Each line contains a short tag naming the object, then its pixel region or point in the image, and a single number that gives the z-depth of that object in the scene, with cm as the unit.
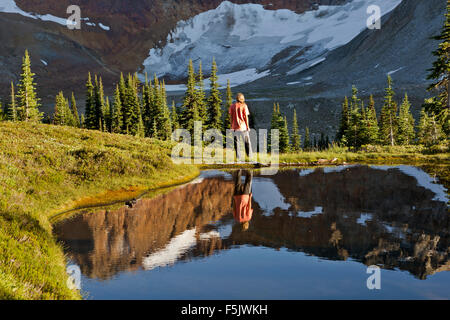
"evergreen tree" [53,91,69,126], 9188
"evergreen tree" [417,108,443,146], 7344
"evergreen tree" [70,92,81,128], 10104
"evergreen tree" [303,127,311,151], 8794
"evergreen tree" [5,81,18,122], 8606
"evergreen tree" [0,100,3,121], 9355
